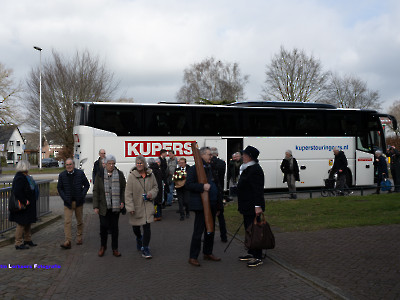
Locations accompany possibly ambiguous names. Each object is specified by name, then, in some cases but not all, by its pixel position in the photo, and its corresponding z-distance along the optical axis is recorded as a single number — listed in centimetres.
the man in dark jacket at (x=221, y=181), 850
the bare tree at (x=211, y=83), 5672
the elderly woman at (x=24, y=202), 812
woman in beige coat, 739
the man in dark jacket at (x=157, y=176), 1081
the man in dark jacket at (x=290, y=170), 1602
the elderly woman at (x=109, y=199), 761
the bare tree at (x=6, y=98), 4544
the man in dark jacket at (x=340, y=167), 1591
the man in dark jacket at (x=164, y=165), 1298
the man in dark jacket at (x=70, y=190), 848
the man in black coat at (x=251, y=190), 664
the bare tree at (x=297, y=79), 4656
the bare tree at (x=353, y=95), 5569
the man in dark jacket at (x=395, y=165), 1659
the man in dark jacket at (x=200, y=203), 678
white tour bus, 1552
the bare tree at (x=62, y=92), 3791
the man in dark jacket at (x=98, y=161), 1187
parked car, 6220
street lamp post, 3669
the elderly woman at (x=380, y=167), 1644
